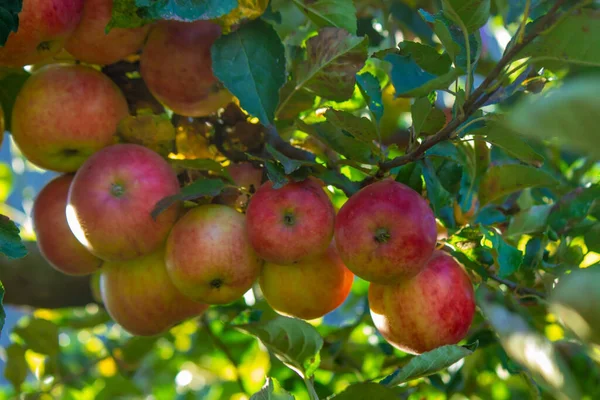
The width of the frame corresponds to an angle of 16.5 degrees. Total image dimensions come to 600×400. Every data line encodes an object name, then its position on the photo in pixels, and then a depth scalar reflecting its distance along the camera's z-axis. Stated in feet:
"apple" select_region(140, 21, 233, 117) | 4.88
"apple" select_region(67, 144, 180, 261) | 4.68
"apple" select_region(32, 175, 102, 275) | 4.89
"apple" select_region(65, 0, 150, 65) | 4.77
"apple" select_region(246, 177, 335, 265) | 4.61
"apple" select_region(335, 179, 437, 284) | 4.53
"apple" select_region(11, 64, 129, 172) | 4.82
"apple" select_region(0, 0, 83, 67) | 4.60
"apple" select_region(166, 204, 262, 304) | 4.68
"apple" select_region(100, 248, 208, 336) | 4.84
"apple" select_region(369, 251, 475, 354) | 4.65
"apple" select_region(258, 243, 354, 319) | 4.76
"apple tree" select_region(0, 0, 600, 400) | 4.50
